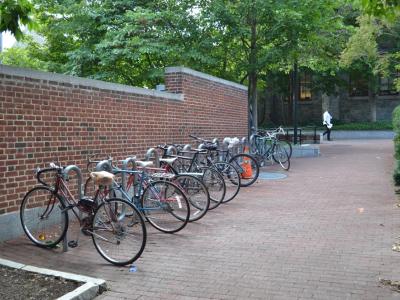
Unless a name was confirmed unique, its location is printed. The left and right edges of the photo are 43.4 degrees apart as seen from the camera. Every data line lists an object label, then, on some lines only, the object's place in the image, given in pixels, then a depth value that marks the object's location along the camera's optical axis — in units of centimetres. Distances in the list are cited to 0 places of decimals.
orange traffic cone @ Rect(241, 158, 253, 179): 1138
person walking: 2651
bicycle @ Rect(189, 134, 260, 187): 1070
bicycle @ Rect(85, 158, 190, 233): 688
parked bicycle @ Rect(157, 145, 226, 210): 868
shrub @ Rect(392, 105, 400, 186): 1037
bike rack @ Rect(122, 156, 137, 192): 709
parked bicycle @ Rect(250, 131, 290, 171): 1433
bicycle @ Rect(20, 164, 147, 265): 558
